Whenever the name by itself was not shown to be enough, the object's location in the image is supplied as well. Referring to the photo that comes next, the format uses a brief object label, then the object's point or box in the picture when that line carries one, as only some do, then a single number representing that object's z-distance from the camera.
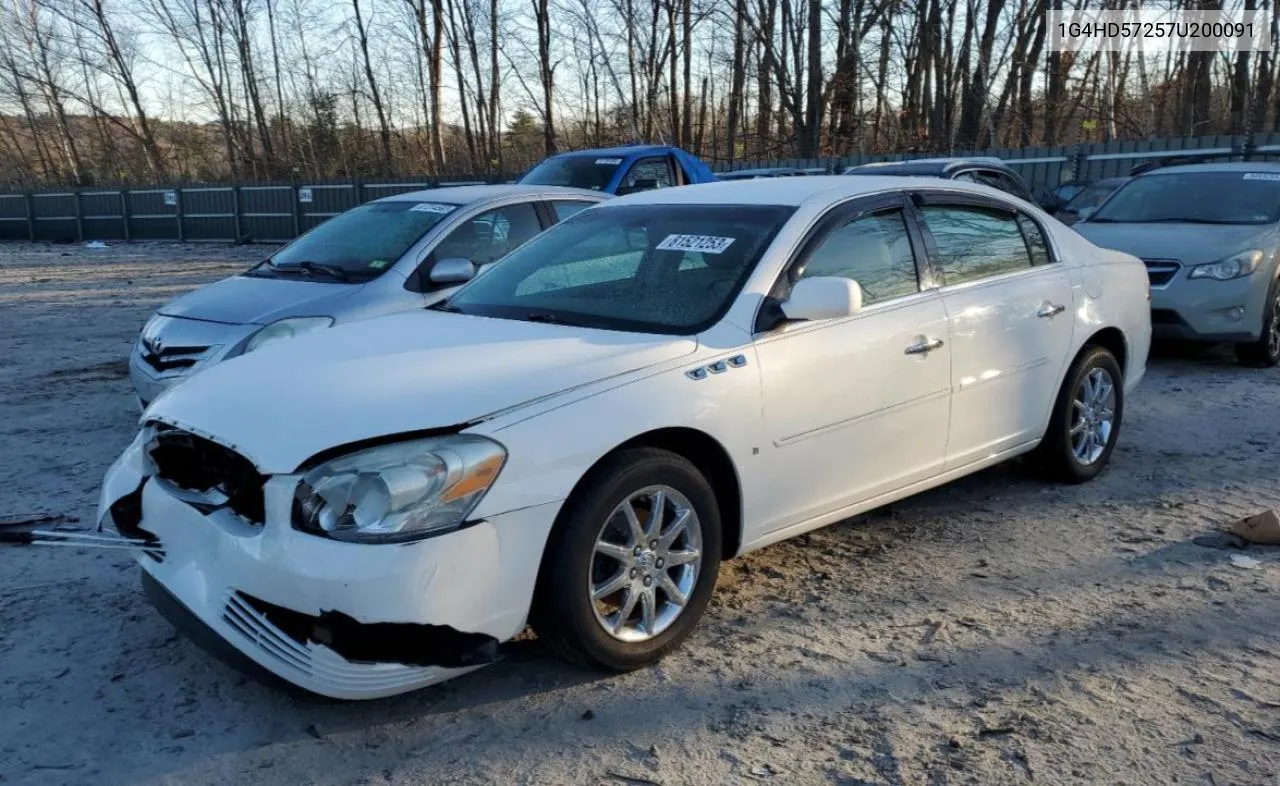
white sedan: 2.86
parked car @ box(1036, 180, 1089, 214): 12.60
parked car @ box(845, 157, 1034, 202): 10.08
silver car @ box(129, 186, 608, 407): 6.05
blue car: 11.31
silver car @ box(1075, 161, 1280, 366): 7.80
